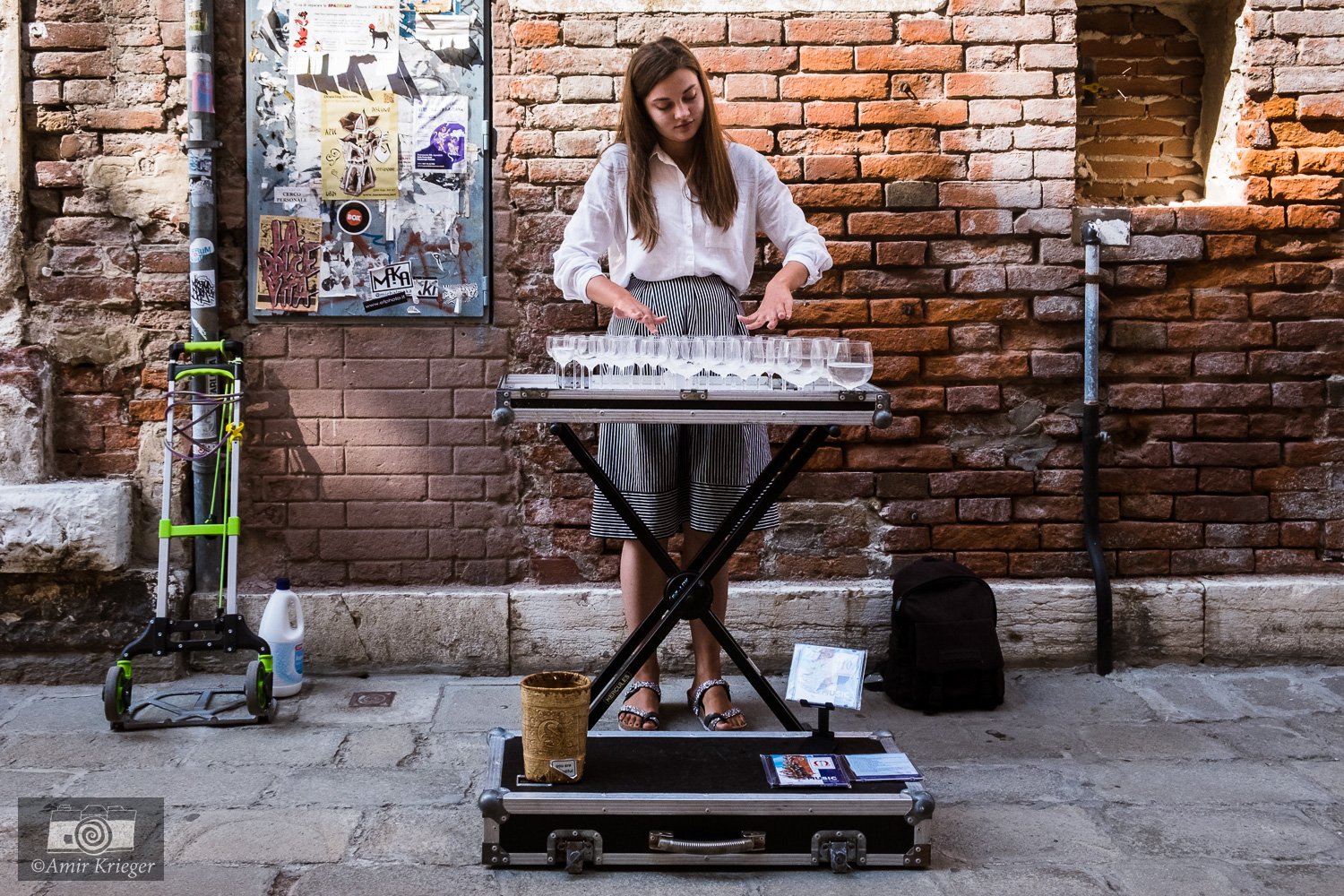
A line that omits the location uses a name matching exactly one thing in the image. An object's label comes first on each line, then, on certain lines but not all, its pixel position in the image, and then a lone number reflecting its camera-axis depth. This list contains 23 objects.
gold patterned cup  2.57
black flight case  2.54
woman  3.30
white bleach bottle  3.77
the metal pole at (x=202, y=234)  3.84
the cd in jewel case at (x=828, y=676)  2.73
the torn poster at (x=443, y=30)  3.96
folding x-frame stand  2.95
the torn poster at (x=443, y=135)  3.98
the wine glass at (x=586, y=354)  2.78
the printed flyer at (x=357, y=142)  3.95
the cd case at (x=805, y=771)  2.61
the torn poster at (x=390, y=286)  3.99
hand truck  3.45
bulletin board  3.94
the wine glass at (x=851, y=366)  2.85
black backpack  3.62
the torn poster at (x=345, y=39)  3.93
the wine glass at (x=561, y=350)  2.80
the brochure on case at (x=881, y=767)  2.66
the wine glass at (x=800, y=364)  2.78
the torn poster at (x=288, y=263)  3.96
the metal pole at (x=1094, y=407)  3.99
